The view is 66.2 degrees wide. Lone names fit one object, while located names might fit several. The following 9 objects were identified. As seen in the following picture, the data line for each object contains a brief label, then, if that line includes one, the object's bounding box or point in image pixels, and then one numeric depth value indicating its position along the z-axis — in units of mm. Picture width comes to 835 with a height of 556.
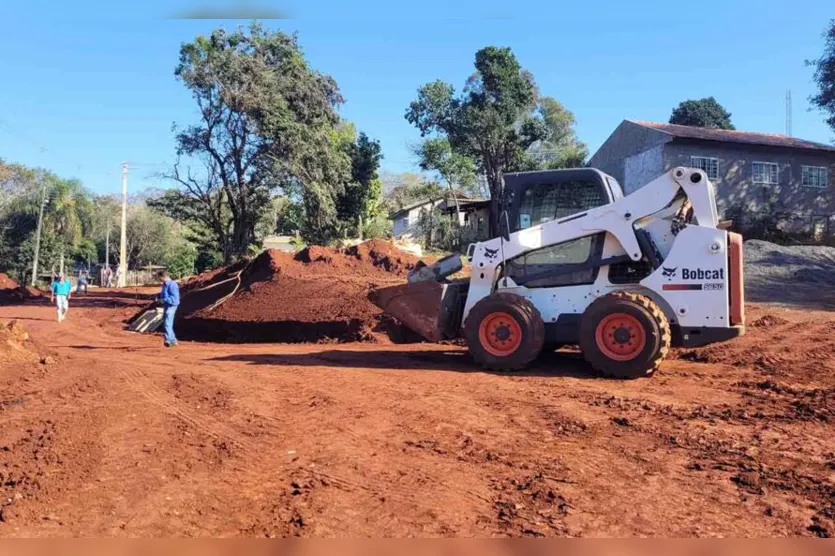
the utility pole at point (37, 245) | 43319
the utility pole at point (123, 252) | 42138
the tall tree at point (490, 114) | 34969
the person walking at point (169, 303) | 13969
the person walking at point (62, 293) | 20998
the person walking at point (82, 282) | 36750
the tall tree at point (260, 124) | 25156
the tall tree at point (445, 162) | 40281
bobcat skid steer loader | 8750
